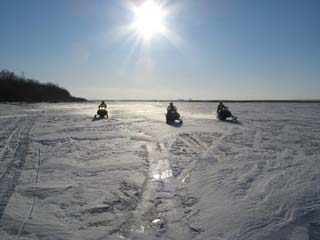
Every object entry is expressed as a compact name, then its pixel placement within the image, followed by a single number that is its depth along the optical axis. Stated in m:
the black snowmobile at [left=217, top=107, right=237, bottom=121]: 22.27
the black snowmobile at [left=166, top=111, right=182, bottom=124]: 20.09
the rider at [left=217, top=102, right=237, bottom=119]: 22.38
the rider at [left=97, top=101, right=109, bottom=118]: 24.22
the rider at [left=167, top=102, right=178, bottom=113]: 21.13
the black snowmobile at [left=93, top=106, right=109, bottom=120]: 23.58
